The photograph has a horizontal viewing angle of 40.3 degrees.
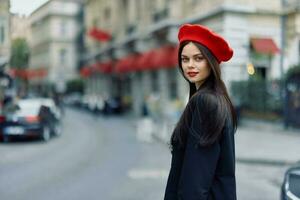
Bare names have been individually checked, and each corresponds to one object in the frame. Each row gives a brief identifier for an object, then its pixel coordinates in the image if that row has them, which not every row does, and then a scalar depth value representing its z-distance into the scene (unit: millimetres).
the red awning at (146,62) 23927
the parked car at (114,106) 29238
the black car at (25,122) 13688
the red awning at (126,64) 27217
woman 1944
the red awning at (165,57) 21359
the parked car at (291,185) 3923
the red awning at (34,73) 13577
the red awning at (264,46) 18094
